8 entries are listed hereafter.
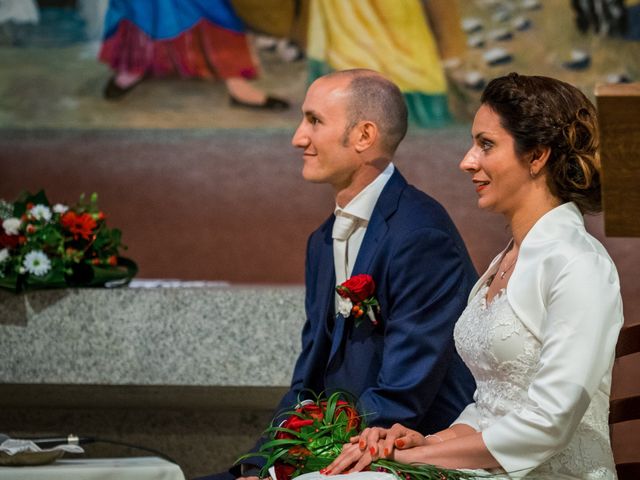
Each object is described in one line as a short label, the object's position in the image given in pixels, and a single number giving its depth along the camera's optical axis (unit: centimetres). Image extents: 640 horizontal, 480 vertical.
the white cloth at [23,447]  679
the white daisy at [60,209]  871
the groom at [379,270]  607
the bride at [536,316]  451
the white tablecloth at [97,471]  666
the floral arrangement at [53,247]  849
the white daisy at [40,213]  863
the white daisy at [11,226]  857
